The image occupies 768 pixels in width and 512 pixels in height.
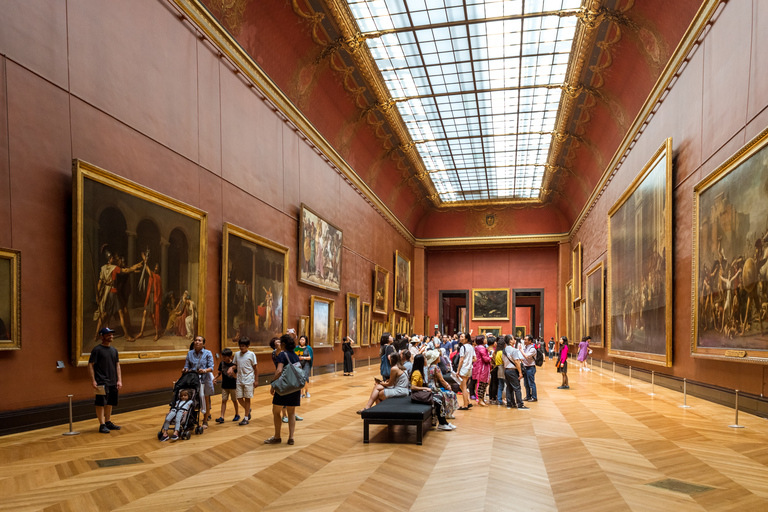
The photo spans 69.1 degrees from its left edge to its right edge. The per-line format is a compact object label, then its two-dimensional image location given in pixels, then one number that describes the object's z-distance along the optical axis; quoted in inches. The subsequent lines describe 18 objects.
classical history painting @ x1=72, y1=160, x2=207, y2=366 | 362.6
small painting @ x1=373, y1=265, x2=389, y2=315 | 1142.3
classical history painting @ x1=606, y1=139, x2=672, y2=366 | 553.6
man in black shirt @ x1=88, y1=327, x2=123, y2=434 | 338.3
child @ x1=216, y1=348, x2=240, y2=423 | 381.1
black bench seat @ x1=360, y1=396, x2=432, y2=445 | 316.5
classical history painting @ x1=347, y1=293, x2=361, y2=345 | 956.6
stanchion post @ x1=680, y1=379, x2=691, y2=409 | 458.2
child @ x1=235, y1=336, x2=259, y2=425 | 380.8
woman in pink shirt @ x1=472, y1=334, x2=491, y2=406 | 496.7
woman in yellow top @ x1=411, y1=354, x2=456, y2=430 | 368.8
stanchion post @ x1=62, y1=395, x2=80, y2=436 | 325.1
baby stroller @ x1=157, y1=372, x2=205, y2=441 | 333.4
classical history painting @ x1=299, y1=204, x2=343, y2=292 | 747.4
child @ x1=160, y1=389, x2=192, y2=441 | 323.0
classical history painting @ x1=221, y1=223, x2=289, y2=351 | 548.8
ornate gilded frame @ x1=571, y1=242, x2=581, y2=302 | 1269.4
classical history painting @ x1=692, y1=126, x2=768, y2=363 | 353.8
